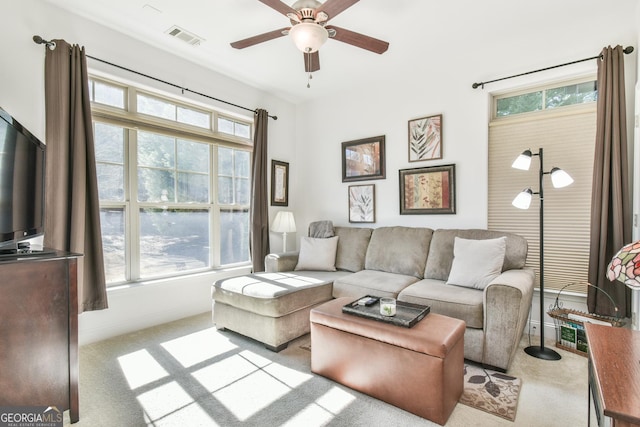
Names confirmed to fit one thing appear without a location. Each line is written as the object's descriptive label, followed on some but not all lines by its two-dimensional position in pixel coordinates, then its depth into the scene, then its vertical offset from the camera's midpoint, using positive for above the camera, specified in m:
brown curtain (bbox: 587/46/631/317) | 2.42 +0.17
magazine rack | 2.42 -0.91
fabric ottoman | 2.57 -0.83
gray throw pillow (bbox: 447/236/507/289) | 2.60 -0.46
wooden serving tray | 1.87 -0.66
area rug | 1.80 -1.14
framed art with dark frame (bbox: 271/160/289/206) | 4.35 +0.36
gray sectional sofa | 2.21 -0.67
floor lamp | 2.44 -0.10
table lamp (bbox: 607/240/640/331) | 0.93 -0.17
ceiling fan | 1.94 +1.22
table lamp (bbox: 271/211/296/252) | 4.11 -0.19
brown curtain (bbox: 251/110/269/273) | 3.95 +0.15
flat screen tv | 1.53 +0.14
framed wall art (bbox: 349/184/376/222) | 3.98 +0.08
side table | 0.79 -0.50
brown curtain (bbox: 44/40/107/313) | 2.42 +0.29
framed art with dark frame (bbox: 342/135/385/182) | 3.92 +0.64
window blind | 2.73 +0.21
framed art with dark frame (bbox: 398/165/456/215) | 3.40 +0.21
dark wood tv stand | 1.44 -0.60
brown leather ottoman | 1.68 -0.88
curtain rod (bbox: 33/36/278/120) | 2.39 +1.28
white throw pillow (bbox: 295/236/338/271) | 3.56 -0.52
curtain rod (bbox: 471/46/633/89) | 2.47 +1.26
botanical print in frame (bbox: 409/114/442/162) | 3.47 +0.80
